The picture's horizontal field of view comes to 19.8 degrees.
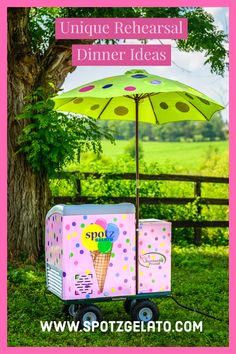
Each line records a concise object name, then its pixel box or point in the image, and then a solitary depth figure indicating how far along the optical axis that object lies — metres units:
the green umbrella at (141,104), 5.28
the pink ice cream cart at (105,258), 5.21
